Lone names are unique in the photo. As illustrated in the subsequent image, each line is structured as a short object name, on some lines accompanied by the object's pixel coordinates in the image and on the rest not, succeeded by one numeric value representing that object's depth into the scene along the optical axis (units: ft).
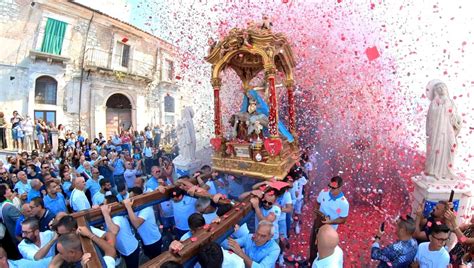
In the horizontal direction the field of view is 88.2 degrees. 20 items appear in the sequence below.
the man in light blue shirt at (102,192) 15.06
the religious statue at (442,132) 14.93
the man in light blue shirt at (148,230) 11.79
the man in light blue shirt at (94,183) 17.95
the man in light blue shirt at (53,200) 14.19
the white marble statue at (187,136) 25.05
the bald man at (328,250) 7.27
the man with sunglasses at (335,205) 12.07
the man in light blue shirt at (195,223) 8.71
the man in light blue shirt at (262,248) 8.58
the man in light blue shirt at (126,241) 11.11
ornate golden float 20.47
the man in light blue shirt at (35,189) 15.57
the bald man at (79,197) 14.15
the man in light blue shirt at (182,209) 13.55
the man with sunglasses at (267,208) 11.70
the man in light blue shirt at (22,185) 16.92
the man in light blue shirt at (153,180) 16.60
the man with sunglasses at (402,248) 8.61
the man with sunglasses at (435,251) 7.95
